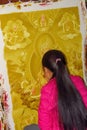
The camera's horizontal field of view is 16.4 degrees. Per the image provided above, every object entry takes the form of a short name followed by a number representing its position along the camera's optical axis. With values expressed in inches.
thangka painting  77.6
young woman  66.9
